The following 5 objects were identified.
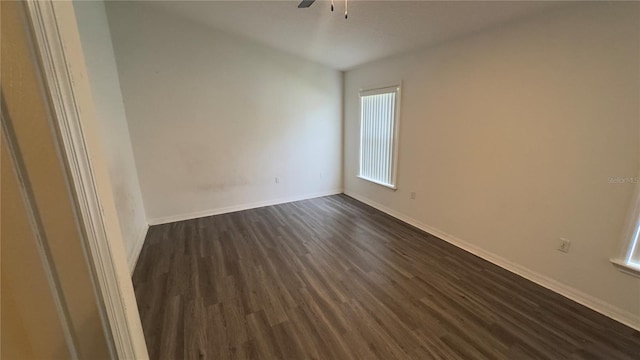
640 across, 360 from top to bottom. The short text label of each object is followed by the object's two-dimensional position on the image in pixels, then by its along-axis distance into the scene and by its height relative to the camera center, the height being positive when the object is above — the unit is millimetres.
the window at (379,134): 3768 -85
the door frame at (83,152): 444 -33
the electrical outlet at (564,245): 2163 -1007
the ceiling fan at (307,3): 2279 +1131
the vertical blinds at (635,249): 1819 -886
